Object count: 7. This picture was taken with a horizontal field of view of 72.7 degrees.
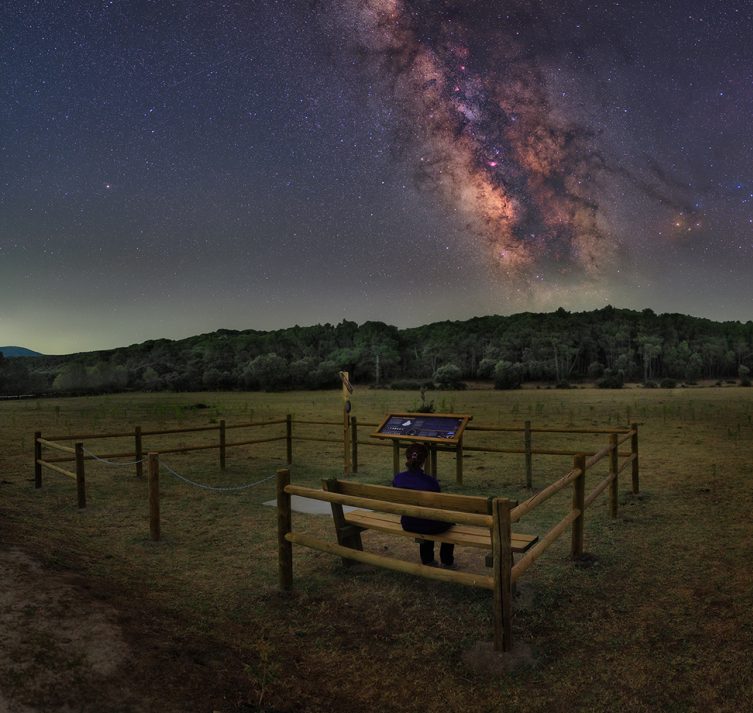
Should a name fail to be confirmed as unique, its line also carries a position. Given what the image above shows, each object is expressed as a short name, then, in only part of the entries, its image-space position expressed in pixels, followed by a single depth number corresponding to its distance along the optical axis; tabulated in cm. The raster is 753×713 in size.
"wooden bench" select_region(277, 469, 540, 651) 357
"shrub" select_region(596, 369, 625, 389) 5565
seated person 477
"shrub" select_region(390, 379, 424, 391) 5753
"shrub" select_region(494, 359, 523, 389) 6019
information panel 819
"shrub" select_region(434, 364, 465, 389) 6159
